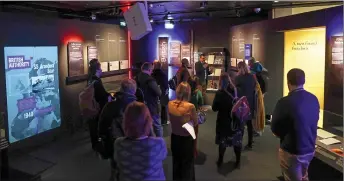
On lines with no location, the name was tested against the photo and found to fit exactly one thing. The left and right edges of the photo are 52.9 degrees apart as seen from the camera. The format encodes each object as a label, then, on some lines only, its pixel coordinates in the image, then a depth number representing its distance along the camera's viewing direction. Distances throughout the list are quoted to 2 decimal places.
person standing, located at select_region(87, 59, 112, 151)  5.14
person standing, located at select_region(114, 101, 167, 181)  2.38
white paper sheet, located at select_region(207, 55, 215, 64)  11.33
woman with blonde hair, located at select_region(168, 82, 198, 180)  3.82
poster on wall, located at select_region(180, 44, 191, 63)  12.27
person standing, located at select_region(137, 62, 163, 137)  5.58
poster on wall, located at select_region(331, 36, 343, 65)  5.17
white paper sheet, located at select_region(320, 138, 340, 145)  4.40
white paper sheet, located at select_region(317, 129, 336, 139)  4.67
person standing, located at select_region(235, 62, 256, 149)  5.70
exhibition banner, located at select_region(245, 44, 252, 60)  9.22
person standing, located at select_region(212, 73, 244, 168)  4.62
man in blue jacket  3.08
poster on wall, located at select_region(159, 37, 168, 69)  12.46
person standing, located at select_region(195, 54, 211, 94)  9.59
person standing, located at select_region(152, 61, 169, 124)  6.97
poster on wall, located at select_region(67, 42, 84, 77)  7.18
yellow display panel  7.38
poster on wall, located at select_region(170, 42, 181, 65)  12.41
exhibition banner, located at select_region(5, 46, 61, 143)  5.64
